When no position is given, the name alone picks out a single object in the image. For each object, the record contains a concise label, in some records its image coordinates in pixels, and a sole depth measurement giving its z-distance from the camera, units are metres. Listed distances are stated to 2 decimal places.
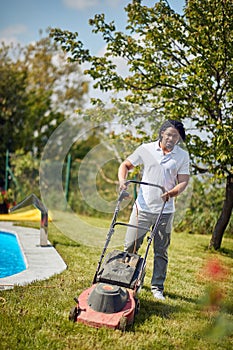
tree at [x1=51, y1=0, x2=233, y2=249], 6.11
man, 3.99
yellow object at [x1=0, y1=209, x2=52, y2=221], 9.31
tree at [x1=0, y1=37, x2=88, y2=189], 15.48
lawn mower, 3.26
